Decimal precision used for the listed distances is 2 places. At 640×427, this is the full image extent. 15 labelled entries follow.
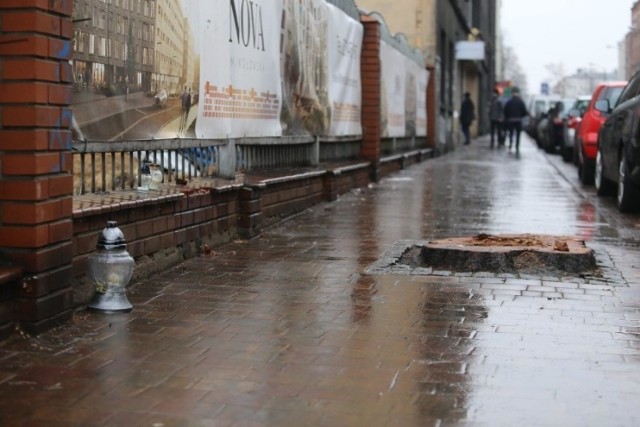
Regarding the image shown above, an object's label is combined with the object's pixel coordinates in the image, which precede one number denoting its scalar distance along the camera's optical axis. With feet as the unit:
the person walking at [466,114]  121.29
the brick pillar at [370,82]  54.48
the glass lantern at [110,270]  19.54
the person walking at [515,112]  104.17
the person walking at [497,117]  116.78
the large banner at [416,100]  75.05
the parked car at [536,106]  160.86
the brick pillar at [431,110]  92.22
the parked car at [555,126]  102.30
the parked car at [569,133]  85.76
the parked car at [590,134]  57.57
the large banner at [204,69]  22.08
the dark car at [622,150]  37.65
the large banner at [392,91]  60.70
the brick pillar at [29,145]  17.38
